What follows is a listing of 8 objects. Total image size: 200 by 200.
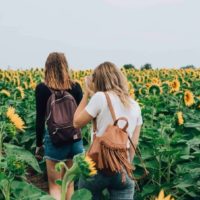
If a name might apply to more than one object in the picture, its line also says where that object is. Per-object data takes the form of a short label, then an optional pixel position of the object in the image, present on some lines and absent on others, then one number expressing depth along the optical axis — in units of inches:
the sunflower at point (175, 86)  349.7
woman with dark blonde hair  161.6
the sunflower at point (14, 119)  129.0
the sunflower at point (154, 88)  300.7
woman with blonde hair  123.5
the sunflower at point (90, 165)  83.6
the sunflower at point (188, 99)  273.7
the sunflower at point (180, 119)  209.5
